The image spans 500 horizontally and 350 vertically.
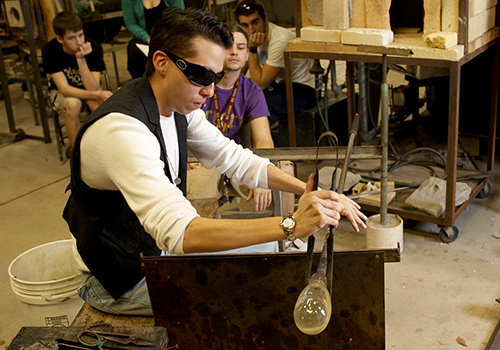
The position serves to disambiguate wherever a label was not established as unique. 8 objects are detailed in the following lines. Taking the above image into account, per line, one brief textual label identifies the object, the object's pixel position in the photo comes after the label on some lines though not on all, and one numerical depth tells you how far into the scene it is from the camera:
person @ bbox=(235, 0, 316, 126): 4.55
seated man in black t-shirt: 4.98
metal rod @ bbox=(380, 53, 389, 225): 3.18
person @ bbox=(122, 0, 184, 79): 5.52
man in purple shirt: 3.53
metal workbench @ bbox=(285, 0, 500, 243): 3.26
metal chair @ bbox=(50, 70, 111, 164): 5.36
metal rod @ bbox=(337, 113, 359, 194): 1.72
